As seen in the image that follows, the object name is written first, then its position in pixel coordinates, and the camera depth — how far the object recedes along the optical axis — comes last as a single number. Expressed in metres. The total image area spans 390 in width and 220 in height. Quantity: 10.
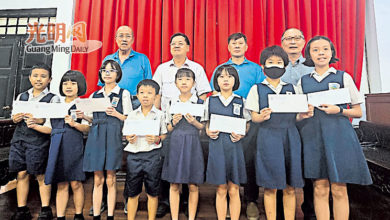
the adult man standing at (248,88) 1.52
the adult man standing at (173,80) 1.64
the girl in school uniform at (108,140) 1.35
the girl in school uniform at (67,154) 1.35
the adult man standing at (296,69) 1.53
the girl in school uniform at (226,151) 1.26
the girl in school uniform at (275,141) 1.21
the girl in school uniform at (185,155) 1.29
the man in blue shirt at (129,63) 1.74
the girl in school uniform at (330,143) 1.15
